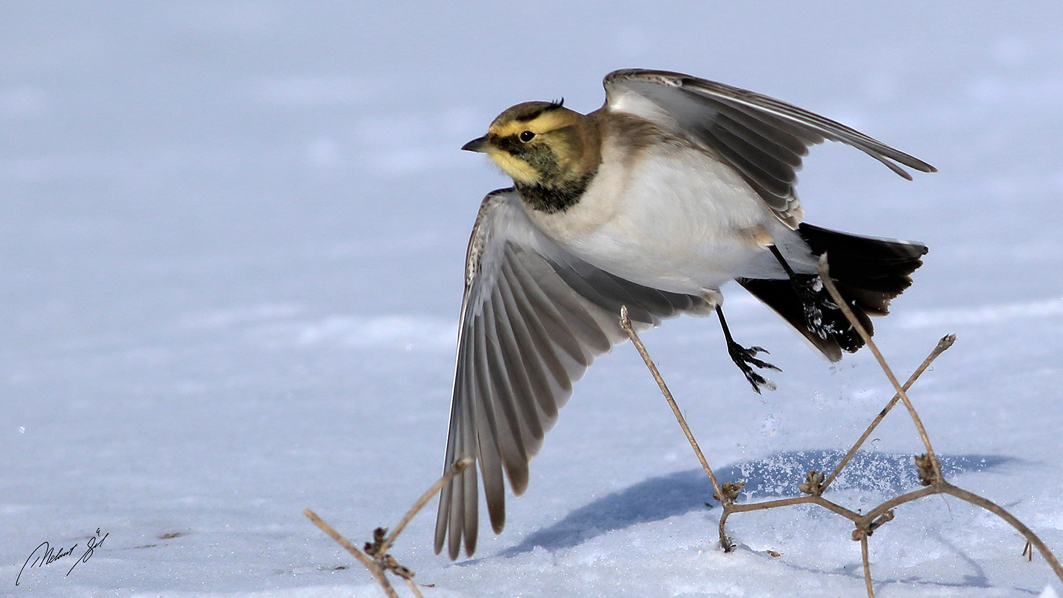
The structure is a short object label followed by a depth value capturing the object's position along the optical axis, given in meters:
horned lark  7.44
